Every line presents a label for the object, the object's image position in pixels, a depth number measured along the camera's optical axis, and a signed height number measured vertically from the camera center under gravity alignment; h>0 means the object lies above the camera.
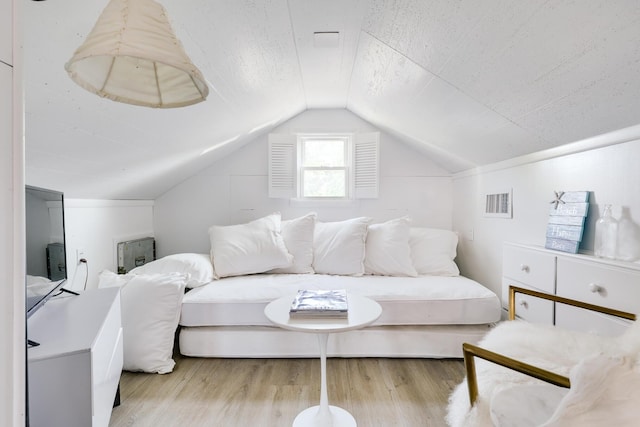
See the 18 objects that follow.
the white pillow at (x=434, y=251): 2.93 -0.42
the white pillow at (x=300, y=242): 2.99 -0.35
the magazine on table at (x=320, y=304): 1.68 -0.53
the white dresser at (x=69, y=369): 1.14 -0.59
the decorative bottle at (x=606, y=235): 1.54 -0.15
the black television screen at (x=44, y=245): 1.35 -0.19
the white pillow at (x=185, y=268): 2.53 -0.50
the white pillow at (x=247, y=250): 2.83 -0.40
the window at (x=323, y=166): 3.58 +0.40
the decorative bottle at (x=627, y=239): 1.47 -0.16
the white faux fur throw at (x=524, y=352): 1.04 -0.57
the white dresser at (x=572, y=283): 1.38 -0.39
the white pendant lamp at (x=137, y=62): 0.75 +0.36
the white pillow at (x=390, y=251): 2.87 -0.41
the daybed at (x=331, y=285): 2.33 -0.62
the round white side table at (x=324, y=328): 1.56 -0.58
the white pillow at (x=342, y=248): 2.90 -0.40
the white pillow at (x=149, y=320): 2.11 -0.75
